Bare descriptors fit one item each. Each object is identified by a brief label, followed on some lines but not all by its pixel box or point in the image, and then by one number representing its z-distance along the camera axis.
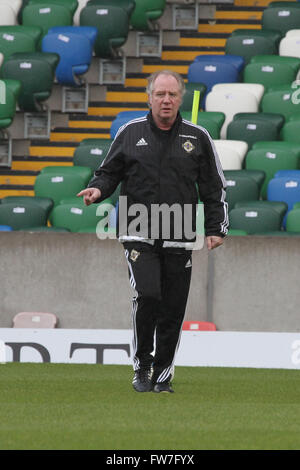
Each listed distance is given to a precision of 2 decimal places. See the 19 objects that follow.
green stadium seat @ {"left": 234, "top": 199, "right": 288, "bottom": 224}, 10.27
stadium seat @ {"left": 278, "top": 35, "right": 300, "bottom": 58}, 12.98
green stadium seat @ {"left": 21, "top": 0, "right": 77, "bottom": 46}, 13.91
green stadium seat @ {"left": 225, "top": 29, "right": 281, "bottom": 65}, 13.16
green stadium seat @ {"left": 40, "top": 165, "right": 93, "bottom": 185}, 11.12
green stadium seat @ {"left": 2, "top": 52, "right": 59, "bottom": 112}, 12.70
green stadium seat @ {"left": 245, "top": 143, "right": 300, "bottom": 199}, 11.01
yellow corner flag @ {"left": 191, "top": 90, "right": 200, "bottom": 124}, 10.54
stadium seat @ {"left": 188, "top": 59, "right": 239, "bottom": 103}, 12.85
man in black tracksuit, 5.82
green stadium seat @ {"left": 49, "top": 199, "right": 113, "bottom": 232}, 10.74
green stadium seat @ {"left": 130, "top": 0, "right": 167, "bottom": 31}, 13.84
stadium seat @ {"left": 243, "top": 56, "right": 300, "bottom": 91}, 12.52
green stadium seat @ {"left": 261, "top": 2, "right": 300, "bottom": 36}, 13.57
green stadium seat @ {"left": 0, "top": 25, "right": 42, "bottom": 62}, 13.45
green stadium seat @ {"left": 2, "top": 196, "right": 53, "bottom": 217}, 10.88
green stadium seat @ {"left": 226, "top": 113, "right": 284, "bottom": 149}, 11.57
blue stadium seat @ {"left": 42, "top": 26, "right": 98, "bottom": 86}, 13.12
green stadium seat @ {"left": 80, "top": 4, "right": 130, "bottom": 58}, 13.42
